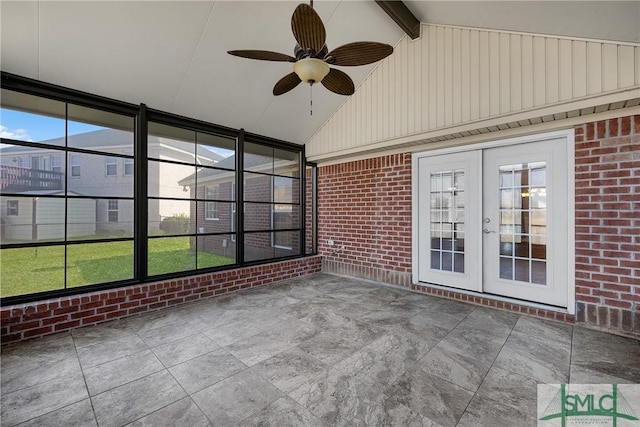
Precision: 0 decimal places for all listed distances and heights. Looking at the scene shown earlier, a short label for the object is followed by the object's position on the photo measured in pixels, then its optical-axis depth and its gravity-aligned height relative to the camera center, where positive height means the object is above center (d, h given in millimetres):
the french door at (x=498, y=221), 3256 -92
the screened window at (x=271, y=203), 5066 +206
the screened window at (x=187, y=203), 4059 +178
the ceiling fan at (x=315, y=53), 2148 +1454
